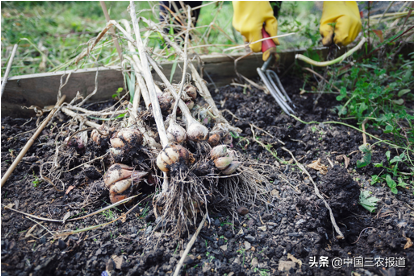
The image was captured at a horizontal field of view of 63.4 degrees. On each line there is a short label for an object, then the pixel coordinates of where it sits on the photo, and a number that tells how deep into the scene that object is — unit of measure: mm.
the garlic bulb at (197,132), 498
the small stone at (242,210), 497
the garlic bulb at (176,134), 488
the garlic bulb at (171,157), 455
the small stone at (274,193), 531
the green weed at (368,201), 505
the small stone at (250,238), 465
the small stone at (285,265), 437
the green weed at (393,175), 532
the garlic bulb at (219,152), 487
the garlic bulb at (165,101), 552
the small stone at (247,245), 459
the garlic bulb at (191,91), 596
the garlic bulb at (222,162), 481
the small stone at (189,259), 437
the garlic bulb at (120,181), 484
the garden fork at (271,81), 686
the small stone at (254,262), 442
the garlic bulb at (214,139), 519
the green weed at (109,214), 489
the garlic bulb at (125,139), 494
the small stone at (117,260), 434
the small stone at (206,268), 432
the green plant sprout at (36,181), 531
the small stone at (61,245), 445
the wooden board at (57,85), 666
